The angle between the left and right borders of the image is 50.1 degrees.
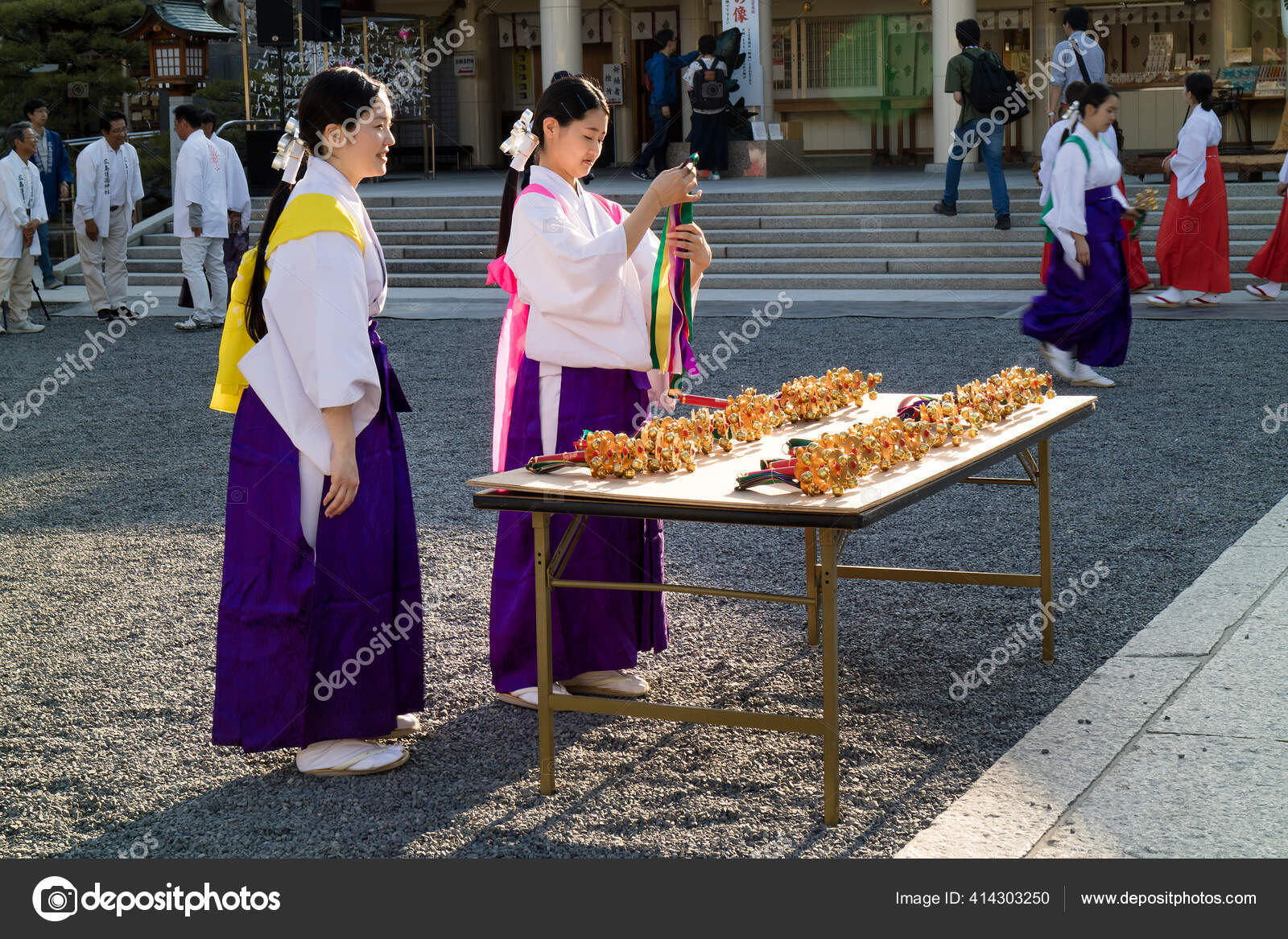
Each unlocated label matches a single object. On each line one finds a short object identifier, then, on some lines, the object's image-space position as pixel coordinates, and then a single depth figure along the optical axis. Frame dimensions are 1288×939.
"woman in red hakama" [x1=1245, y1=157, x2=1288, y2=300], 10.34
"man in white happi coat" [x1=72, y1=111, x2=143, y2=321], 11.55
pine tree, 20.00
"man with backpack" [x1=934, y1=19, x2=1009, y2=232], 12.14
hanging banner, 16.53
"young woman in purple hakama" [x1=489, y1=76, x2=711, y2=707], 3.32
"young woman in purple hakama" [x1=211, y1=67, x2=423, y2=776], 2.97
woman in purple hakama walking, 7.20
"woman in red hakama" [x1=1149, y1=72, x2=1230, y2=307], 9.99
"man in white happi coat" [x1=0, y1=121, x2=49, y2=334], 11.01
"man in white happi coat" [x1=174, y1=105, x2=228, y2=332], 10.66
